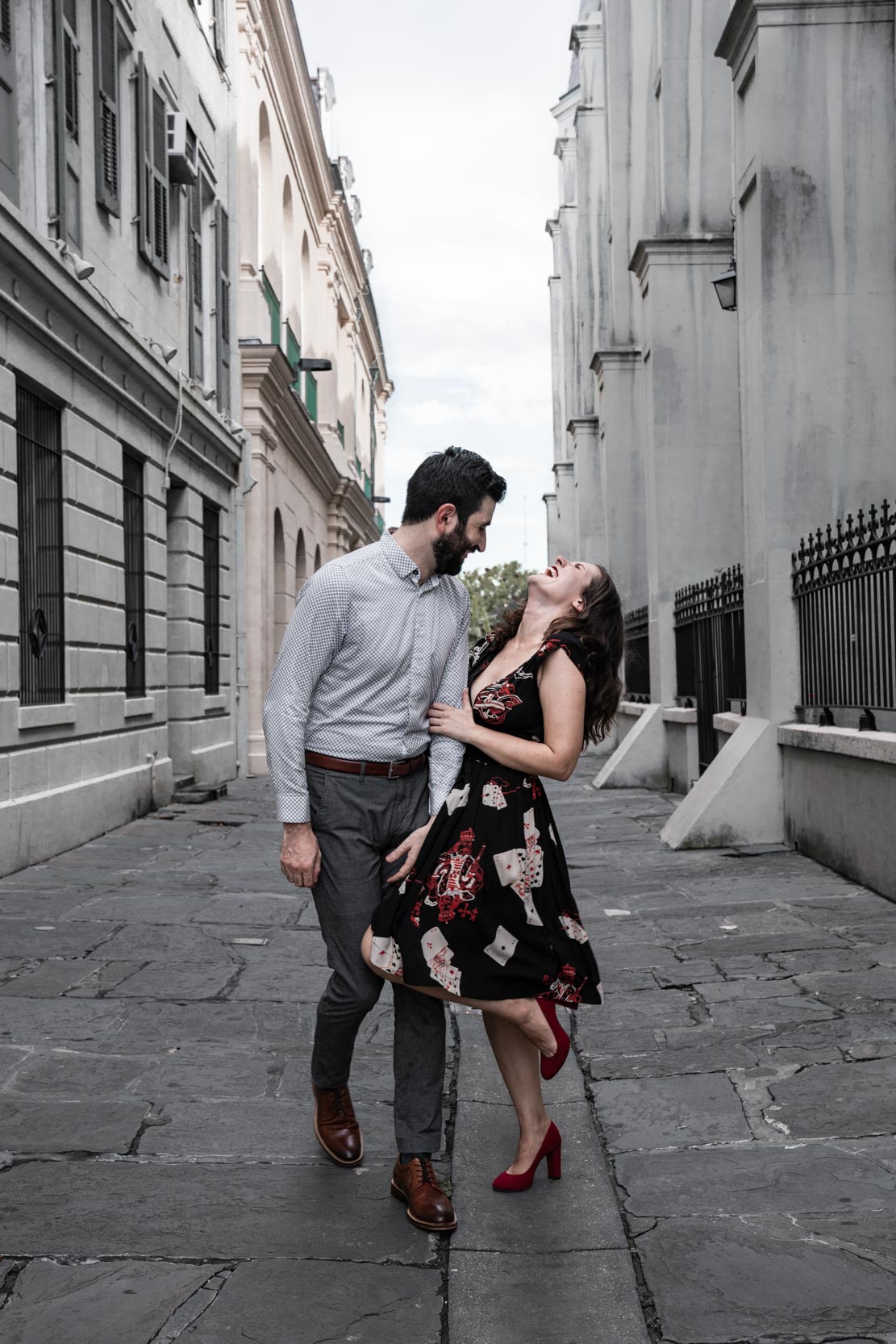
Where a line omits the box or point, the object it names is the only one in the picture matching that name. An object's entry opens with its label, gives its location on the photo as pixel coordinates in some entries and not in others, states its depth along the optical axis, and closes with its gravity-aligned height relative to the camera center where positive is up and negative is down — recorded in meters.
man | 3.59 -0.08
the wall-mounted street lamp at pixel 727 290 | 12.59 +3.52
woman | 3.46 -0.43
